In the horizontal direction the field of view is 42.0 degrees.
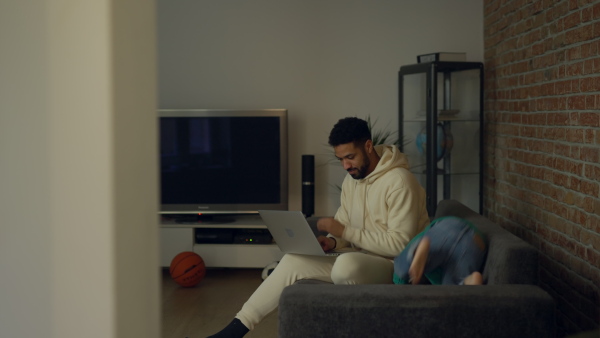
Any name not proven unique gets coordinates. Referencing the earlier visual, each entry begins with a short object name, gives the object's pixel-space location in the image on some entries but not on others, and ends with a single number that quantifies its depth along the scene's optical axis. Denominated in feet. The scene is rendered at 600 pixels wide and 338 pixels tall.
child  10.25
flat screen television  19.40
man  11.63
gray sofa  8.87
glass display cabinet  17.26
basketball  17.92
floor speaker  18.93
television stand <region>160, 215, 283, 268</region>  19.22
